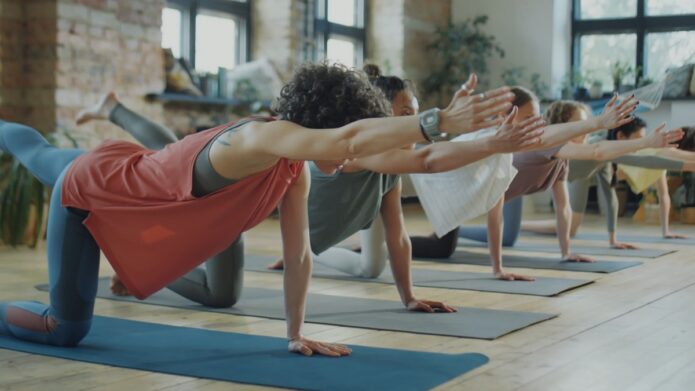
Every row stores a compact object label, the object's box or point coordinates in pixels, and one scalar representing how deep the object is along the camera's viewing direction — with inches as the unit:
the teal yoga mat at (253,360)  84.5
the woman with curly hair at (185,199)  84.9
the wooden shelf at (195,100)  265.7
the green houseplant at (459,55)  368.5
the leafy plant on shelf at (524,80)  359.6
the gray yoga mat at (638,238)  236.1
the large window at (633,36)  351.3
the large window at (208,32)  289.9
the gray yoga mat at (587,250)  205.7
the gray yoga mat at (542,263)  177.2
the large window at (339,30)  340.2
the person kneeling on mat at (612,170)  187.6
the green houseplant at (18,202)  193.3
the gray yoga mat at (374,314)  112.7
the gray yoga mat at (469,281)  148.6
